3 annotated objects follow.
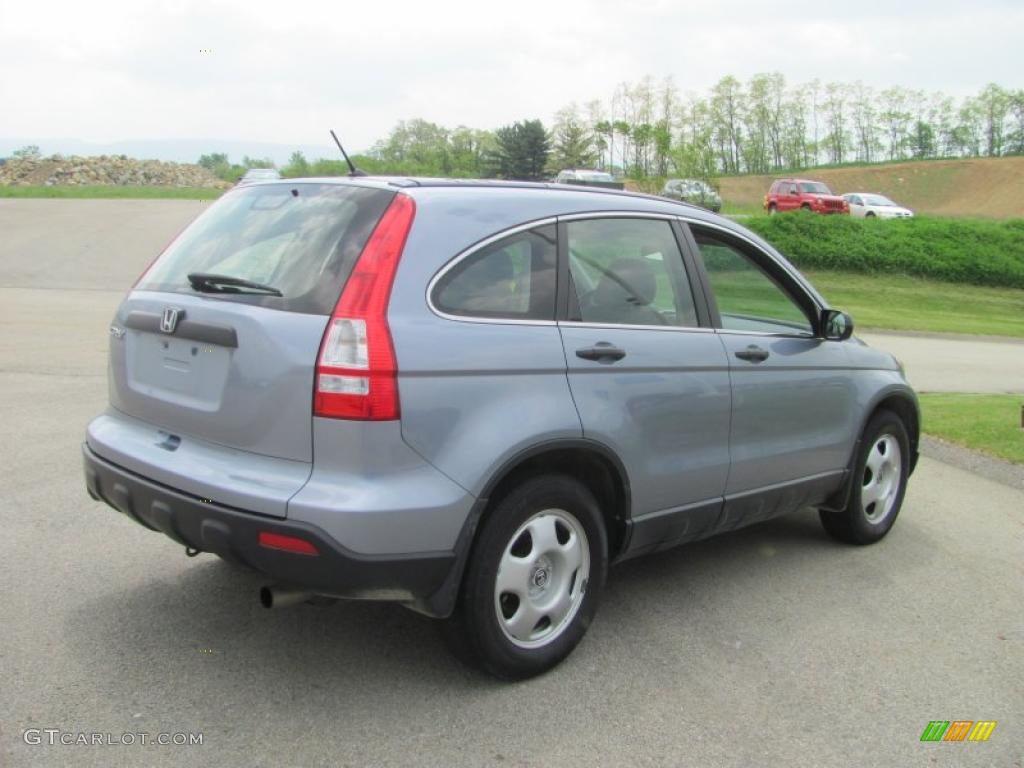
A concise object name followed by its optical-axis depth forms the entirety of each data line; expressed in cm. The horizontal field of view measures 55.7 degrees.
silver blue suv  324
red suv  4103
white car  4259
